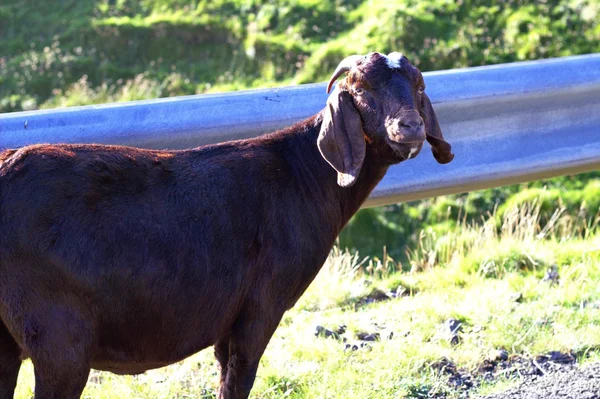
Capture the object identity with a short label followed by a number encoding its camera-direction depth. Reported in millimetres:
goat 6040
